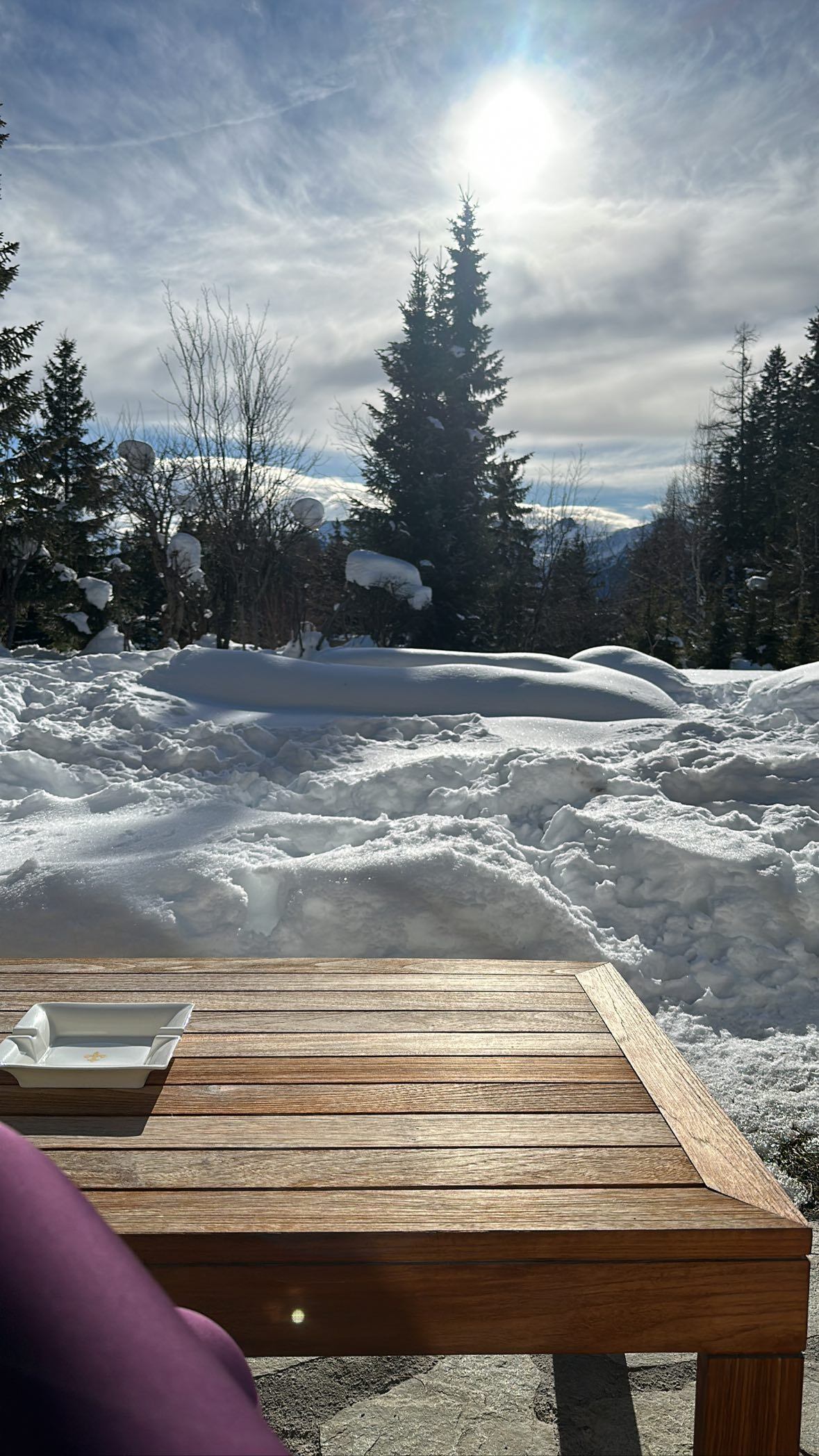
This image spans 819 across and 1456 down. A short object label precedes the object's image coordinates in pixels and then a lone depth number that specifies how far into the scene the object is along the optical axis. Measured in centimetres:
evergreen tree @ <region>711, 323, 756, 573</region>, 2662
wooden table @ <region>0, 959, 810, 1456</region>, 111
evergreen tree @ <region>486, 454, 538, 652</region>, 1925
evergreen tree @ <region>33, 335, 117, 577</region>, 1777
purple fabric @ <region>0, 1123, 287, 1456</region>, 43
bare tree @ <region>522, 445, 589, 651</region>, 2034
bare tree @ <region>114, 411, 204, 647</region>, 1383
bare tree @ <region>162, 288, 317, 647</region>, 1216
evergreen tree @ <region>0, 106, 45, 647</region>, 1328
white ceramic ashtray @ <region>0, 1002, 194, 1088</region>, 142
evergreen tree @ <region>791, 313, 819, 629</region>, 1856
